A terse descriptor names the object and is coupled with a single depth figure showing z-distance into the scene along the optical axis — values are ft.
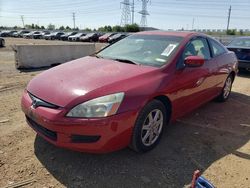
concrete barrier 22.68
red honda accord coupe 6.54
